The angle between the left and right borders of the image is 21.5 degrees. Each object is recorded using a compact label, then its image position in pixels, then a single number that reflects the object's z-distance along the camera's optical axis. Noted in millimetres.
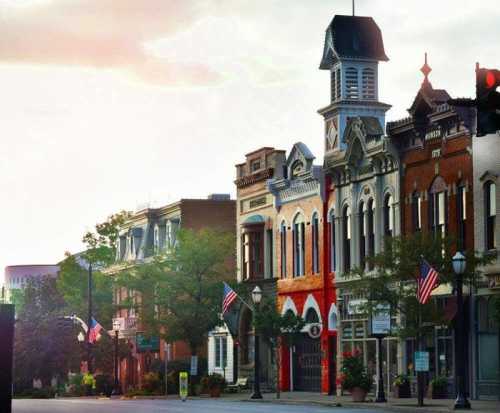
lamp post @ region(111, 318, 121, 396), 78344
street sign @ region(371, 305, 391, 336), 47875
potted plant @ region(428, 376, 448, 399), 50094
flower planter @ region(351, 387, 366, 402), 51062
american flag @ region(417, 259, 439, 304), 43344
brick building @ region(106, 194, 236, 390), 91062
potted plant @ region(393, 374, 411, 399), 51438
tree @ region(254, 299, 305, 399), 60188
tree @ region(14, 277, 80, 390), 103125
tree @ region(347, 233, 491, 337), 45438
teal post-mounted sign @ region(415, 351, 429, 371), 43219
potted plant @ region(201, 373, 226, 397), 65594
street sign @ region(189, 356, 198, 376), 69062
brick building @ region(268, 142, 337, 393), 64312
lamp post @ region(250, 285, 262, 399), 56125
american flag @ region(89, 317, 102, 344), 81938
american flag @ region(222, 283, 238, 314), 62281
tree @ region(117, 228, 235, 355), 70688
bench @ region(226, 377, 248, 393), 71812
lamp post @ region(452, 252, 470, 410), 39750
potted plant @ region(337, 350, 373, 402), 51156
